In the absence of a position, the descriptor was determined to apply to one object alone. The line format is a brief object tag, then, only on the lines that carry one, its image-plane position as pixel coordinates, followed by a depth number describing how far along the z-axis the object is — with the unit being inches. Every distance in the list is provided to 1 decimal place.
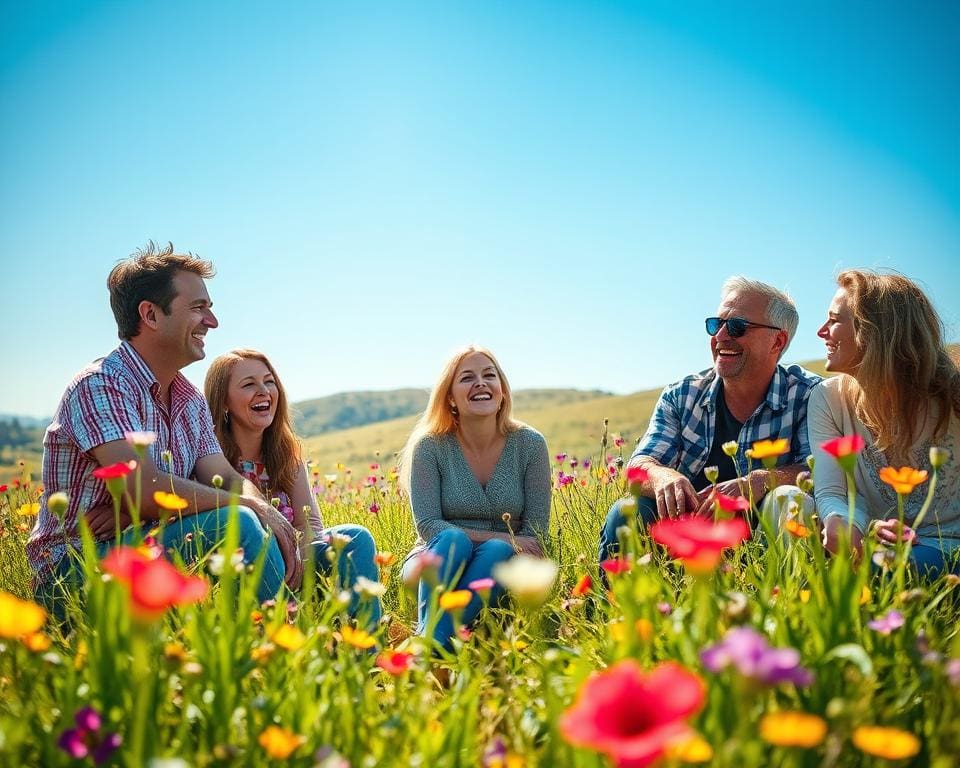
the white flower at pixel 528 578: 44.4
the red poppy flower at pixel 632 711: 31.8
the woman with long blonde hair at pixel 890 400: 120.4
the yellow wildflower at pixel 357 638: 63.5
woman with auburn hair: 158.1
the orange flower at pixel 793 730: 36.1
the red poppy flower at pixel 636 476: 76.9
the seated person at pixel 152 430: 117.7
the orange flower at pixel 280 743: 49.3
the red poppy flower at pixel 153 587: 36.7
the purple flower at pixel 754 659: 35.6
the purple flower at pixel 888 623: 59.5
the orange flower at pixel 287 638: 57.5
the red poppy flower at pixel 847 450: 64.4
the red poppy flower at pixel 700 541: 41.8
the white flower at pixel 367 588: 63.6
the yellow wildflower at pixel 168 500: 69.2
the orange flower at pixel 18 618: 41.2
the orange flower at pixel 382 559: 84.7
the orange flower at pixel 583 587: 85.8
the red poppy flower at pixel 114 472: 68.9
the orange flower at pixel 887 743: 41.4
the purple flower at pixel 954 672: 46.4
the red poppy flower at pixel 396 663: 62.7
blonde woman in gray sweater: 152.5
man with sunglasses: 149.1
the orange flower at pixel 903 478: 67.7
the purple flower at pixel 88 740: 49.4
